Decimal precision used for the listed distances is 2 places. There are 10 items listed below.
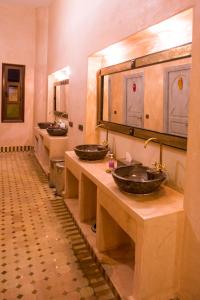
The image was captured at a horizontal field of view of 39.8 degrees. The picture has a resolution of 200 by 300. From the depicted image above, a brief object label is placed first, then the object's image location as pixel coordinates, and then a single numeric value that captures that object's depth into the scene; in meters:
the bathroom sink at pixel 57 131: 4.48
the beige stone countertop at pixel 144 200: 1.64
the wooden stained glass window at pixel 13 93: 6.39
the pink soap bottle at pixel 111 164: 2.60
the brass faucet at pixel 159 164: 2.08
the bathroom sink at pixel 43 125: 5.57
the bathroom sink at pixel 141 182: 1.79
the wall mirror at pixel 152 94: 1.96
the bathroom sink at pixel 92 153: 2.81
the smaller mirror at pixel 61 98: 4.68
